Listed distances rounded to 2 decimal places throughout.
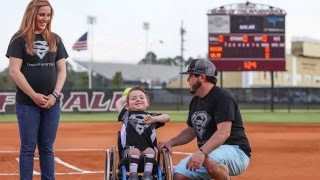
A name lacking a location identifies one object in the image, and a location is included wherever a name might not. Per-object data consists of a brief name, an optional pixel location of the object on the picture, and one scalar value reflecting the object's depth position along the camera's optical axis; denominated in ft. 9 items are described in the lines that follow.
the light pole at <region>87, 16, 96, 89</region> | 215.16
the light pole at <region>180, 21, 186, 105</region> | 280.25
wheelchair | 17.38
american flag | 144.46
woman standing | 19.57
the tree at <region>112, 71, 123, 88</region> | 259.60
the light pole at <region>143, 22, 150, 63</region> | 272.72
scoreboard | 99.25
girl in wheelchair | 18.63
